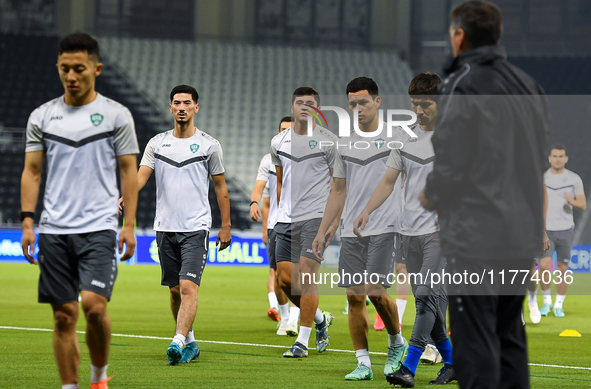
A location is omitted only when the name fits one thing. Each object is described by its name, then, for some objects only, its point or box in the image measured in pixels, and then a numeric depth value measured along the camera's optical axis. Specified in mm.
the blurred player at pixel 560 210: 25859
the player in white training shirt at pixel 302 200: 16625
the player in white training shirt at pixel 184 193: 15492
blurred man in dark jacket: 7383
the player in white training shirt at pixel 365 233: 13422
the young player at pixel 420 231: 12609
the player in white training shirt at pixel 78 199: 10258
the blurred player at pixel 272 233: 20141
